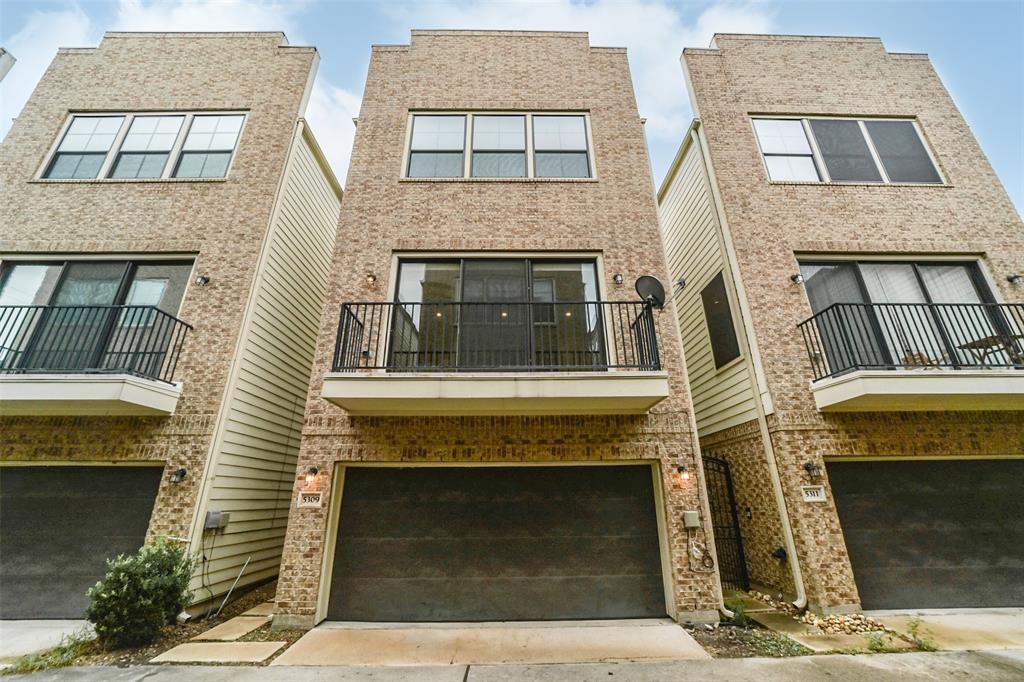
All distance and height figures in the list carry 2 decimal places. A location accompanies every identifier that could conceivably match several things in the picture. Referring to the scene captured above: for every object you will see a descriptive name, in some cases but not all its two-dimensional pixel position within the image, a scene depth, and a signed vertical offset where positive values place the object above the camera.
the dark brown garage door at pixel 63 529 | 5.02 -0.44
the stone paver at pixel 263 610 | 5.26 -1.49
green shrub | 4.06 -1.03
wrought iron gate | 6.22 -0.54
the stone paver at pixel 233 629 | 4.41 -1.49
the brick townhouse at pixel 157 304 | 5.21 +2.81
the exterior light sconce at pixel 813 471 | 5.29 +0.22
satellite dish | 5.71 +2.72
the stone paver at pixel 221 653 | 3.89 -1.51
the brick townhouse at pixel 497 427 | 4.91 +0.80
